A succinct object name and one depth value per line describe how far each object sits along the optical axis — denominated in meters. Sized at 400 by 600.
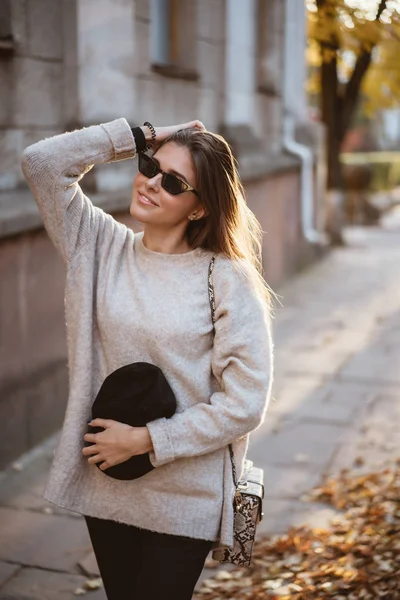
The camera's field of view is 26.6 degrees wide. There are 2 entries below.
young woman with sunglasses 2.38
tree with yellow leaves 14.68
